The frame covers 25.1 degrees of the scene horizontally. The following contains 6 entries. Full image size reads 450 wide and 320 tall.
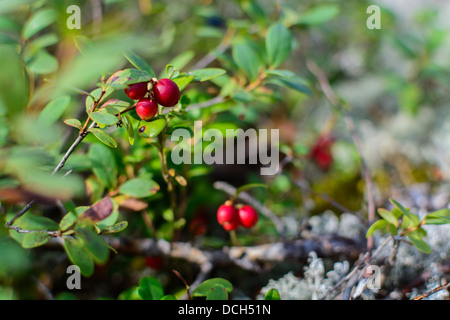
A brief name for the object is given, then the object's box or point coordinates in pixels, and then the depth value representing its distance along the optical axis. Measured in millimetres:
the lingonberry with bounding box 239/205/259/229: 358
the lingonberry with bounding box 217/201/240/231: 357
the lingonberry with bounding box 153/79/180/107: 305
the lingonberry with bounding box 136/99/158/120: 308
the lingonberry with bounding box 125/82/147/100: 307
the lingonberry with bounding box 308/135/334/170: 558
